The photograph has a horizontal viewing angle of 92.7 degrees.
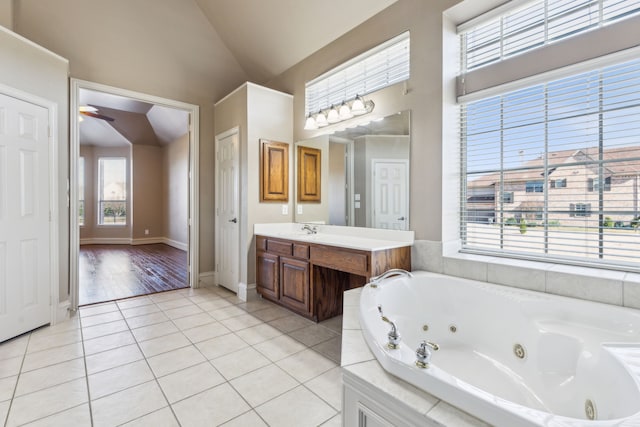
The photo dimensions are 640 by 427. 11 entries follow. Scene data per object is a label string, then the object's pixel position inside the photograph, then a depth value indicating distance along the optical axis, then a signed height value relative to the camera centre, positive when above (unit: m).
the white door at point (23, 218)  2.45 -0.07
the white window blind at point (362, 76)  2.81 +1.43
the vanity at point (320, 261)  2.49 -0.45
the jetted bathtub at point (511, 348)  0.99 -0.64
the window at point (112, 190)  8.35 +0.56
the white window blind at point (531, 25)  1.89 +1.31
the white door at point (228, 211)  3.79 +0.00
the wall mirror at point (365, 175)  2.74 +0.37
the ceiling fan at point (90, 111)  4.97 +1.67
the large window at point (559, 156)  1.85 +0.39
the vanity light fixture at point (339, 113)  3.02 +1.04
